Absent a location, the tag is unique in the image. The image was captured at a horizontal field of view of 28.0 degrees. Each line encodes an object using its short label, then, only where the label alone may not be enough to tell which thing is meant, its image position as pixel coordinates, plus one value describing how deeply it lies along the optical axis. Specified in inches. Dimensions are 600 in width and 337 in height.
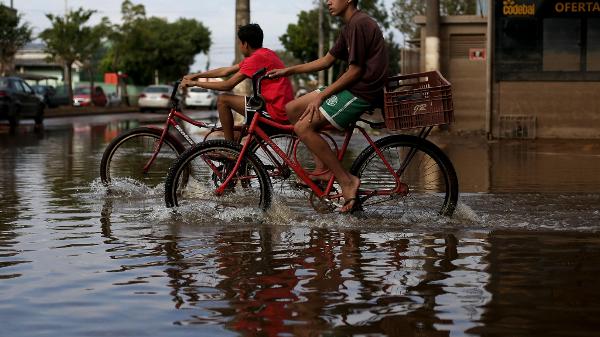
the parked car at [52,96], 2304.4
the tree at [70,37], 2534.4
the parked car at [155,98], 2155.5
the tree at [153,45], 3029.0
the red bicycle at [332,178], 350.3
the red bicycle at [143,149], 429.1
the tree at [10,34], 2232.3
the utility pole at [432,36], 1003.9
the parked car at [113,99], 2631.4
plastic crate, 334.0
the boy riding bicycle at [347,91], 338.3
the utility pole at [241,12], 957.2
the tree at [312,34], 2871.6
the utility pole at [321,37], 2101.0
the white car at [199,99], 2415.1
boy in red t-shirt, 391.9
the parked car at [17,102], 1268.5
